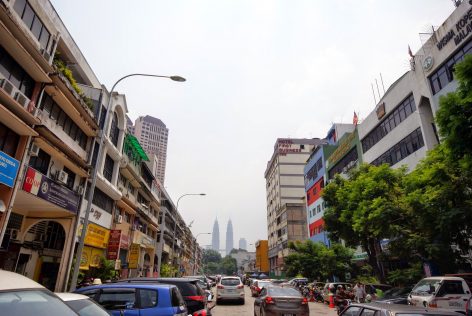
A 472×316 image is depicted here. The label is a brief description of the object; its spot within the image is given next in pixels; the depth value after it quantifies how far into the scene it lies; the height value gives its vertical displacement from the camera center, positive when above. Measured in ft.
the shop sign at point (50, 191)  45.43 +13.15
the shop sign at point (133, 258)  94.14 +6.10
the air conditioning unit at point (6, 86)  38.65 +22.16
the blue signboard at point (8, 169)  38.55 +12.81
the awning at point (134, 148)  91.34 +37.76
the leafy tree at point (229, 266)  499.10 +21.52
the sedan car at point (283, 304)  37.81 -2.55
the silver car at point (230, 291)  69.51 -2.09
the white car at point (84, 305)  16.74 -1.29
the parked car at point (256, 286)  93.27 -1.48
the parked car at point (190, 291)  34.60 -1.15
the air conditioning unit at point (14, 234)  50.45 +6.81
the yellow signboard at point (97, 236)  66.60 +9.07
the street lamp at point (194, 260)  375.47 +22.13
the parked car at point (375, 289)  60.71 -1.29
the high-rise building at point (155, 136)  467.60 +204.48
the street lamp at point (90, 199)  41.74 +10.59
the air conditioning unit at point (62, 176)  55.43 +16.86
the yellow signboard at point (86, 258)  65.73 +4.31
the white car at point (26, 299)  10.16 -0.63
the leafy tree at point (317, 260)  108.99 +7.66
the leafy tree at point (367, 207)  60.64 +15.10
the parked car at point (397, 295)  46.19 -1.97
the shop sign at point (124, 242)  86.05 +9.98
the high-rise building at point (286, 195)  228.63 +67.42
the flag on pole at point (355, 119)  134.92 +64.18
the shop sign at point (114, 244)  75.05 +7.96
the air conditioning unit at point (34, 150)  46.51 +17.71
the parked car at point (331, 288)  73.31 -1.36
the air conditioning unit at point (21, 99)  41.52 +22.23
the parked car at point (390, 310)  16.44 -1.45
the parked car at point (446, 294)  38.88 -1.35
